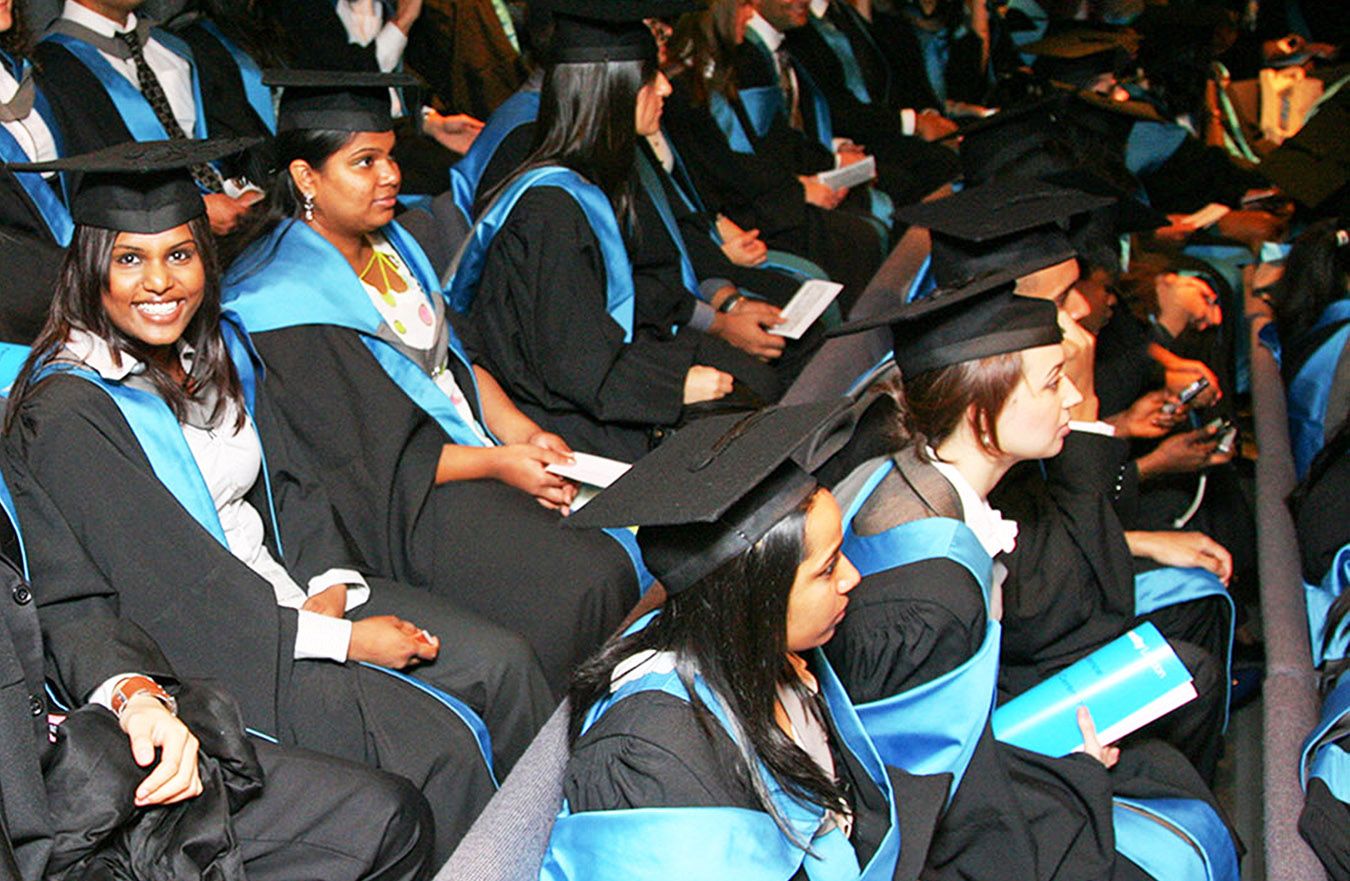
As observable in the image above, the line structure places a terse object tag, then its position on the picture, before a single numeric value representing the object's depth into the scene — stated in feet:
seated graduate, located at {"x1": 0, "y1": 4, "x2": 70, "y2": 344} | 9.09
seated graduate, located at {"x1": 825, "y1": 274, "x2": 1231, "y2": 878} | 7.04
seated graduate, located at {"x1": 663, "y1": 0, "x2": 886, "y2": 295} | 15.62
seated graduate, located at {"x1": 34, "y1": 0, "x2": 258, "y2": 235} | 11.59
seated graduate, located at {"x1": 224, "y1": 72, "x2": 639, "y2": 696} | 9.16
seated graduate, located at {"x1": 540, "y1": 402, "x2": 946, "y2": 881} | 5.48
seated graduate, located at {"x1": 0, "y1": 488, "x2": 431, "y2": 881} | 5.90
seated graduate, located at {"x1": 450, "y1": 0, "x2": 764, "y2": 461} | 10.94
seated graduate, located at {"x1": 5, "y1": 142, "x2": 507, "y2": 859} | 7.27
